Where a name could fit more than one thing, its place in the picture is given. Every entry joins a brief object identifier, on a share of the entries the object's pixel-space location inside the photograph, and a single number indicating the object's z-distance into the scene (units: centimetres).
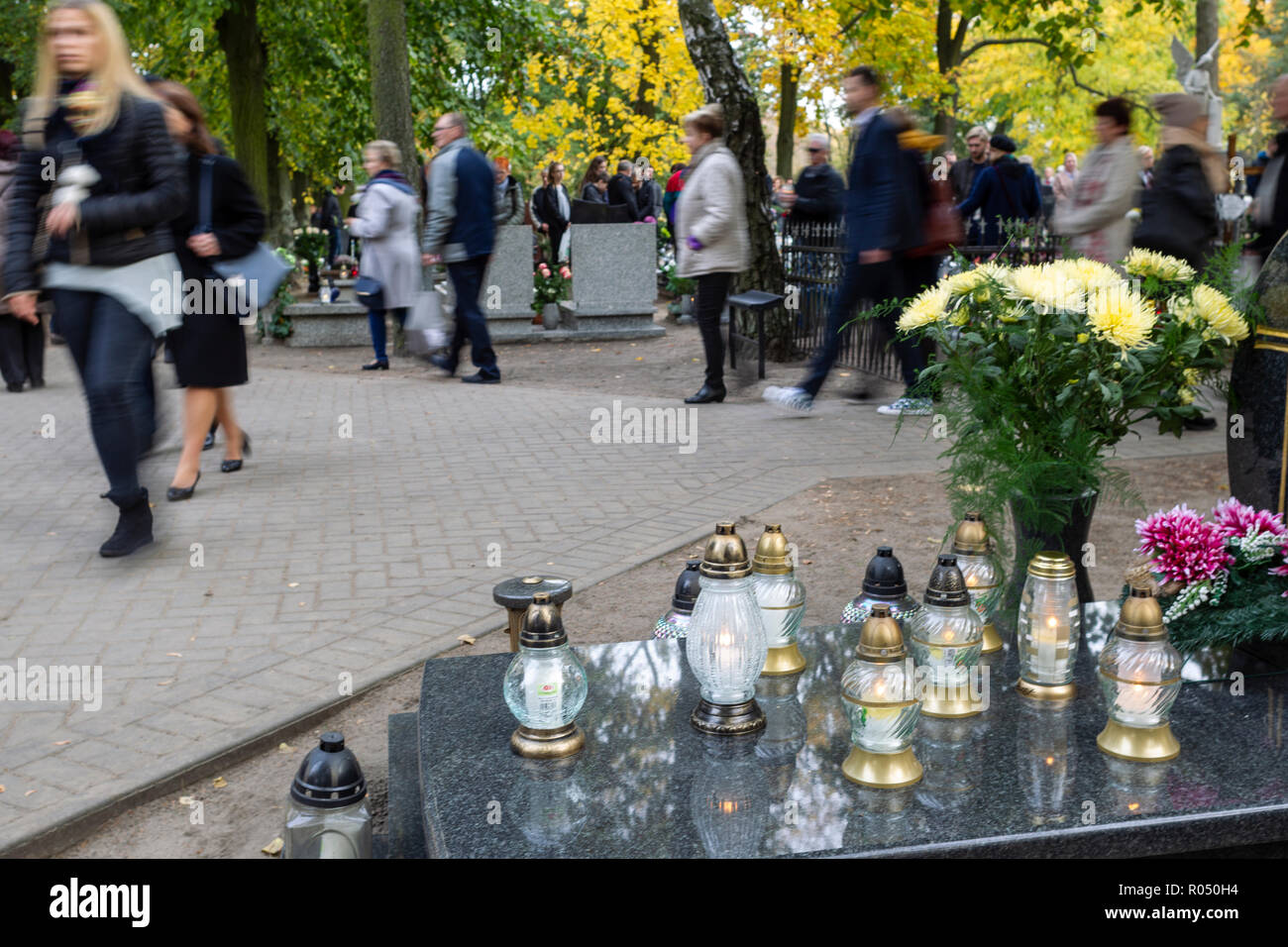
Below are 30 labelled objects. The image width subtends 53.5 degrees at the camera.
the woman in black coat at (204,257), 730
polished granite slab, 262
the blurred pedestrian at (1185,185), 852
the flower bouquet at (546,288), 1667
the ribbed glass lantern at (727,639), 301
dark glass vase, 406
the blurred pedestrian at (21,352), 1175
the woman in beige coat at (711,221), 1012
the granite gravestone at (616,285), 1594
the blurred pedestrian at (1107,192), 864
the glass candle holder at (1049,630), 328
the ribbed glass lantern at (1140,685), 295
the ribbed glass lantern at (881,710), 282
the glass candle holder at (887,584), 398
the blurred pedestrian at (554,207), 1989
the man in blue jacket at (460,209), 1146
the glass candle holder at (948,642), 317
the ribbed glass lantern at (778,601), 350
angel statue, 1495
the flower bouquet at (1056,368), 362
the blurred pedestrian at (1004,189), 1218
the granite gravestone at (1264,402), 373
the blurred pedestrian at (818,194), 1337
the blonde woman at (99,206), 561
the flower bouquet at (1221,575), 349
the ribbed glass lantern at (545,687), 298
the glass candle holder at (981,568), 371
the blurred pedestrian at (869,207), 898
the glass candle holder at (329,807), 274
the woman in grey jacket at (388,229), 1188
